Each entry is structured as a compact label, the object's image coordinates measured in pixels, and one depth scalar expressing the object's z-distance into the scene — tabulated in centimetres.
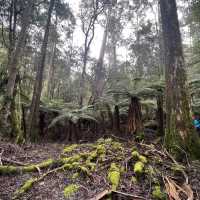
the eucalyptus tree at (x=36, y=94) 815
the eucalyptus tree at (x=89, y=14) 1313
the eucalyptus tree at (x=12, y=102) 699
